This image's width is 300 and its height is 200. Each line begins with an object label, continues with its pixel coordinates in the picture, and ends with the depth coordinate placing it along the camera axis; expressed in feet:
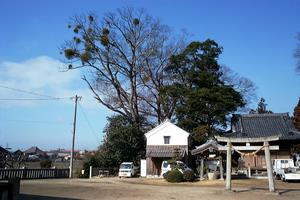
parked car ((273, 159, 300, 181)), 94.27
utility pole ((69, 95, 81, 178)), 121.97
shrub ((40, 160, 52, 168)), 151.33
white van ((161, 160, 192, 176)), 106.09
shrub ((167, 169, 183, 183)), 95.66
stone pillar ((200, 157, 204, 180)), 103.21
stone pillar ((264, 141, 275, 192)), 65.67
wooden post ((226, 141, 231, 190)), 68.53
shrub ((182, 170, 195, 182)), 96.84
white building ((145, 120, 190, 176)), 131.54
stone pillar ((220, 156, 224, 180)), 99.42
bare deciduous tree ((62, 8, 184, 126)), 148.77
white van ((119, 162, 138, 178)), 125.39
